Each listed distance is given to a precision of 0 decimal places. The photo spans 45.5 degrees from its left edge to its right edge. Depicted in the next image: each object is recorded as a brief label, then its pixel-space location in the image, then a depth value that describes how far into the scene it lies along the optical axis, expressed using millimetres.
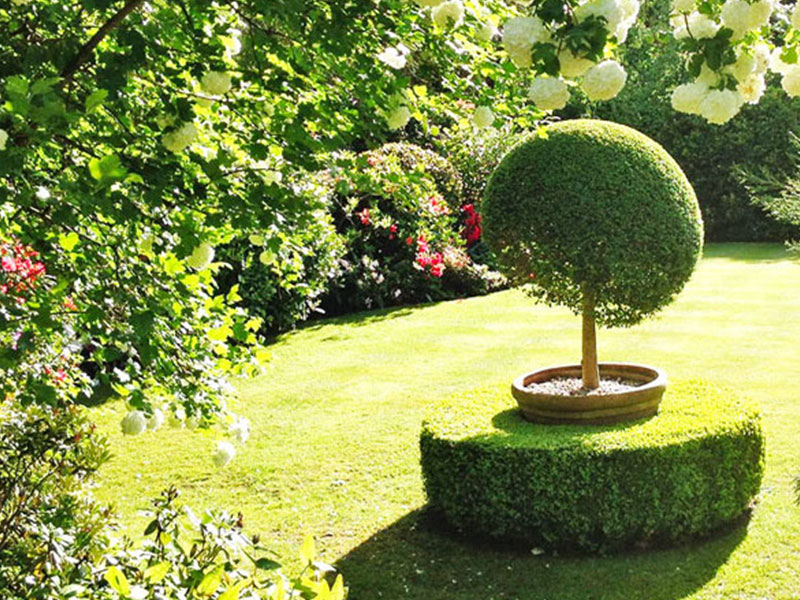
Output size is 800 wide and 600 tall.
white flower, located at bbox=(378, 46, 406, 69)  2994
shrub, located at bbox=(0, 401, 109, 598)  3189
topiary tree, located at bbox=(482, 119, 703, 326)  5633
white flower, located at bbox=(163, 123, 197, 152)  2762
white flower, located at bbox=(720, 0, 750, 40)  1820
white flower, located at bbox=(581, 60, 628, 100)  1905
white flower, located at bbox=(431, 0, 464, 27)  2297
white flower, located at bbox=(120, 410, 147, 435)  3258
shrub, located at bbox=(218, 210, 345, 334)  10625
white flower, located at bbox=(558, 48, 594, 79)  1765
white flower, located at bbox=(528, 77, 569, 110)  1911
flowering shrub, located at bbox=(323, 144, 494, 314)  12523
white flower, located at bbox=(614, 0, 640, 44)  1948
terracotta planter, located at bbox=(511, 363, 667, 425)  5500
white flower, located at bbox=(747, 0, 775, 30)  1845
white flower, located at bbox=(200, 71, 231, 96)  2875
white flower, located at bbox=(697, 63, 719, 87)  1952
